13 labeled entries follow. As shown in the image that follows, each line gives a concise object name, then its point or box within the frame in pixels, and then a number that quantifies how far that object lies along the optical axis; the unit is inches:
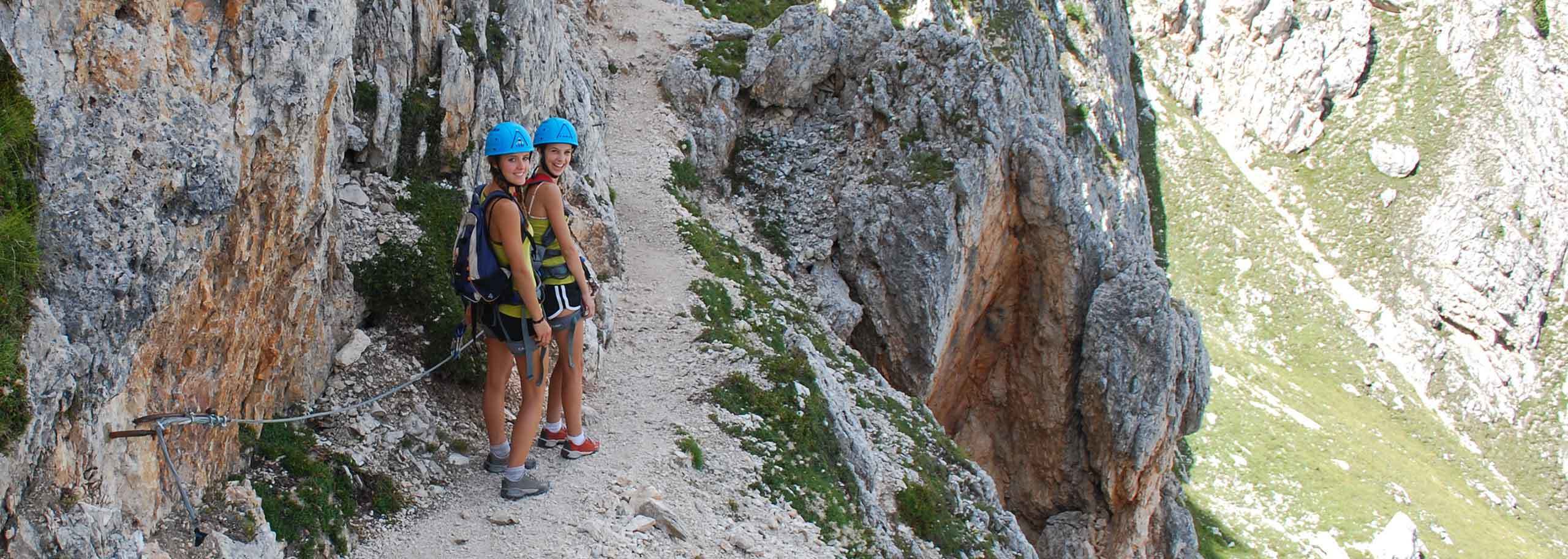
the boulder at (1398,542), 1659.7
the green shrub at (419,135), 546.3
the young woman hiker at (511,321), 319.6
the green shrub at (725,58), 1135.6
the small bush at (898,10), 1553.9
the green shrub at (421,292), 438.9
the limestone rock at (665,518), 383.9
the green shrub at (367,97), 512.7
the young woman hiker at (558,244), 341.1
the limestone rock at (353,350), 398.6
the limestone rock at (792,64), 1123.9
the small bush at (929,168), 997.2
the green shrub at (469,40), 639.1
